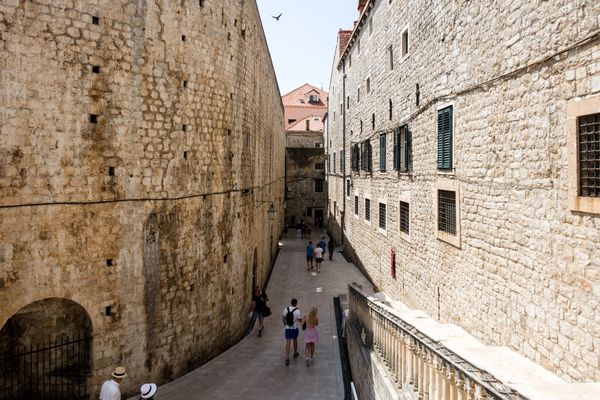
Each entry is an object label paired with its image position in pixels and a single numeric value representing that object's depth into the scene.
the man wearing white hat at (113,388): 6.16
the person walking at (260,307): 11.61
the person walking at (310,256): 19.66
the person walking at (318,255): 19.45
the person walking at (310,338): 9.50
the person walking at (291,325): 9.63
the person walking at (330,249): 21.95
